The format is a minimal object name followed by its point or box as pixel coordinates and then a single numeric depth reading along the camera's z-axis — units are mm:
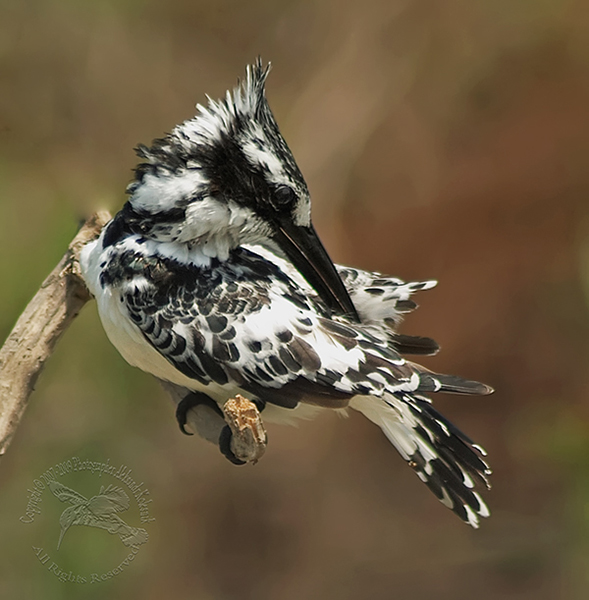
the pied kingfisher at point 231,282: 5022
